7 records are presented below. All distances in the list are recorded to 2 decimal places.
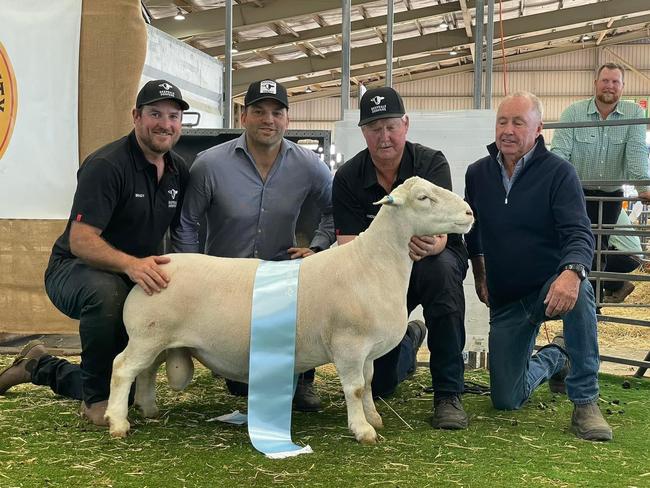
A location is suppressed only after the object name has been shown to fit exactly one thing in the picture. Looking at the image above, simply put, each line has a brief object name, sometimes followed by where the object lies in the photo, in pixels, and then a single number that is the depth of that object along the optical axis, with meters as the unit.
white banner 6.02
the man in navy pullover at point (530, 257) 3.91
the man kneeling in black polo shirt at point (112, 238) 3.87
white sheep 3.69
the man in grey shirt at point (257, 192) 4.53
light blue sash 3.69
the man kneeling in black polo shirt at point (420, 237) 4.15
